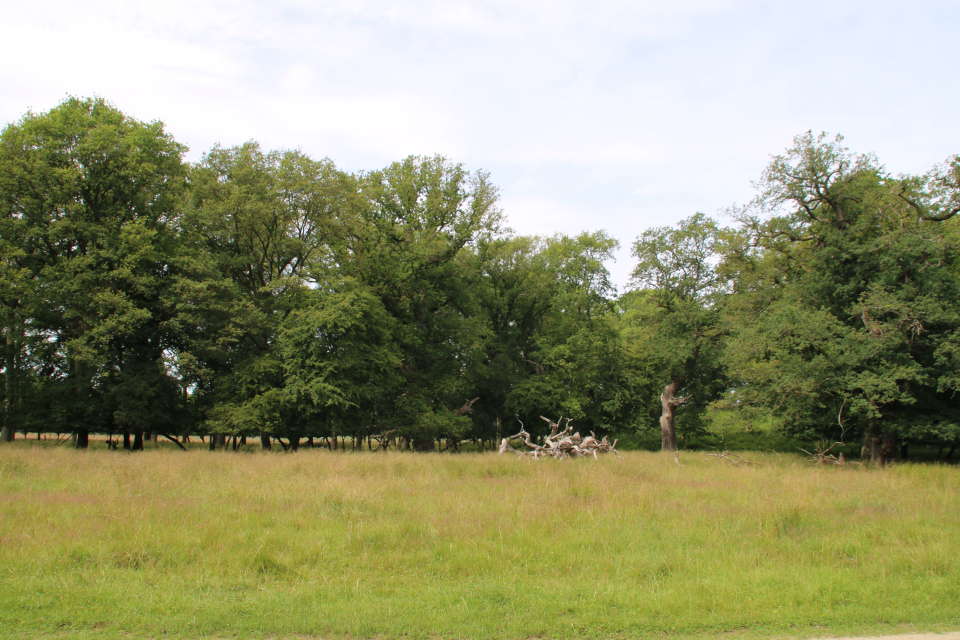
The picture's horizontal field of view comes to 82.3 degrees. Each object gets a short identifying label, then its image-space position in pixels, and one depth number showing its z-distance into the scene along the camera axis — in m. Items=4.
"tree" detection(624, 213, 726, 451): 28.84
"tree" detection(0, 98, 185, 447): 23.92
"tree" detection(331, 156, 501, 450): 29.28
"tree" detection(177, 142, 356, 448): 25.81
